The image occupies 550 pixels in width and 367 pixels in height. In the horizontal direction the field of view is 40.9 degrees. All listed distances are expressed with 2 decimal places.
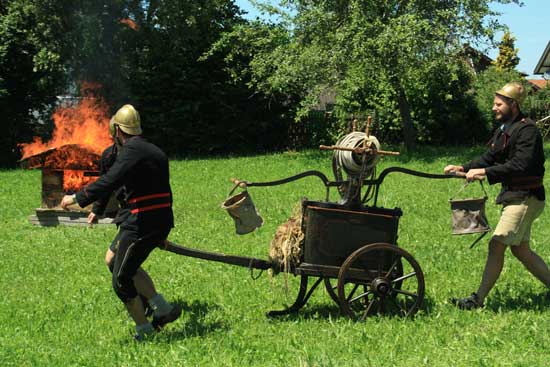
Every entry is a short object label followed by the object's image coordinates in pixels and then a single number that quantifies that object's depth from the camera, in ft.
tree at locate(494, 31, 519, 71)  188.85
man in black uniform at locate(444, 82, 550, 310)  20.25
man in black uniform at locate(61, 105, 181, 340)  18.67
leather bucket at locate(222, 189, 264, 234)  20.40
